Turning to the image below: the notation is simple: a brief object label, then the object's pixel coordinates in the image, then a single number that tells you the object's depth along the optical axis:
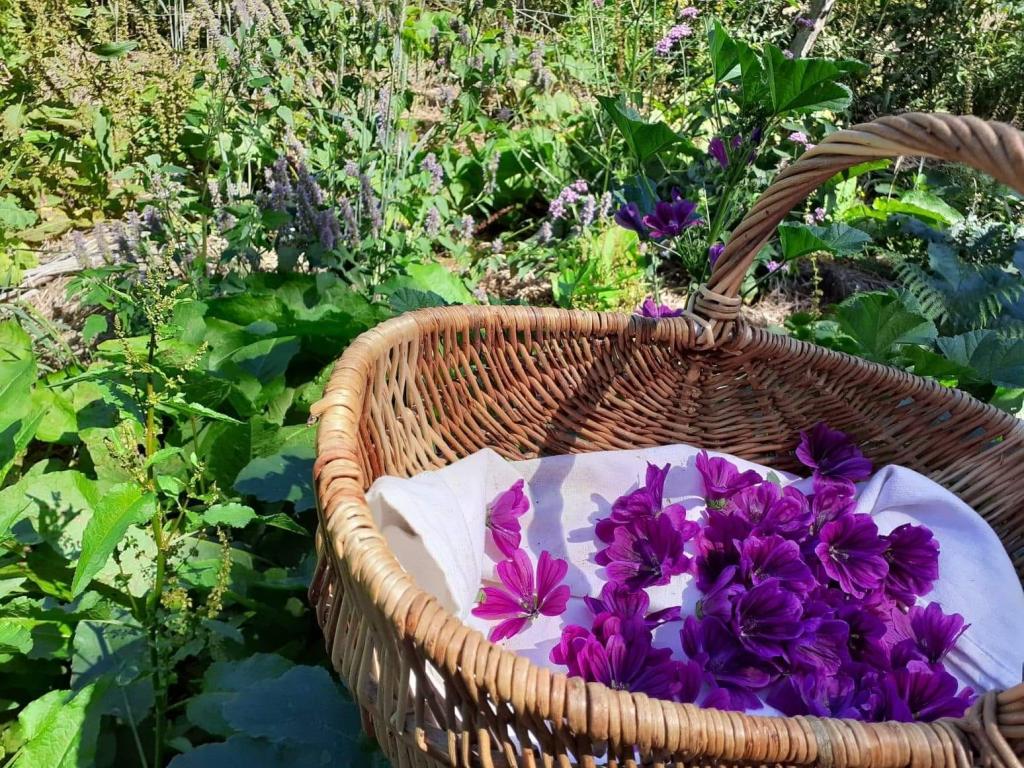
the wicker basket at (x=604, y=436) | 0.52
